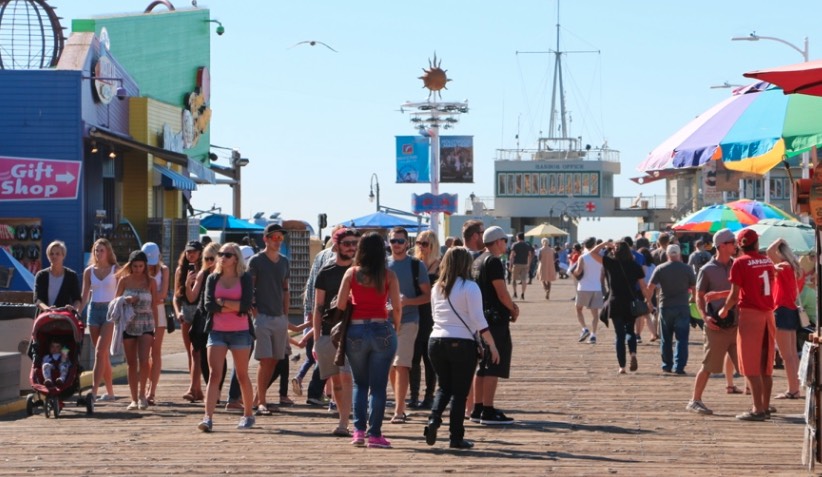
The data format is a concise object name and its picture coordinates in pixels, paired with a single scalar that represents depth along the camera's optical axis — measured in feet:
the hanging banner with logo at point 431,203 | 276.41
